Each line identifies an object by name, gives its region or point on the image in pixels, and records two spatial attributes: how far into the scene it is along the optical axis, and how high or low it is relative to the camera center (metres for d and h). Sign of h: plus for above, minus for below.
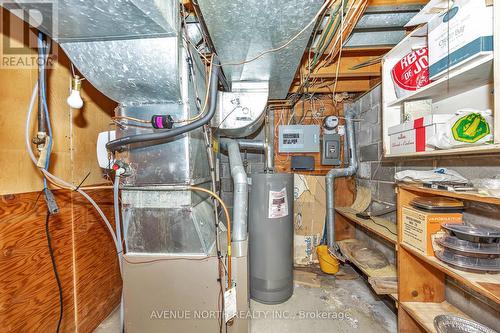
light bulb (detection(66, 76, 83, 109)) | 1.12 +0.39
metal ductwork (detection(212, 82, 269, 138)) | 1.85 +0.54
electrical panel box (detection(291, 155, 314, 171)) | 2.75 +0.03
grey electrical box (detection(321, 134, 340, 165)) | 2.70 +0.22
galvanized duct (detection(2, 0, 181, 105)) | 0.84 +0.62
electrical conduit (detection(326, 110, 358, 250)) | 2.54 -0.14
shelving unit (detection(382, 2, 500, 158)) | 0.88 +0.45
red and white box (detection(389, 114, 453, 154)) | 1.19 +0.20
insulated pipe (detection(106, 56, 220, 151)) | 1.14 +0.18
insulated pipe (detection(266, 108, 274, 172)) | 2.55 +0.39
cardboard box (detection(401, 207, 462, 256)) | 1.22 -0.36
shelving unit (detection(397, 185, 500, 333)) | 1.38 -0.82
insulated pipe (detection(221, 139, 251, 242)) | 1.53 -0.27
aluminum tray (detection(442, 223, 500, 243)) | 1.01 -0.34
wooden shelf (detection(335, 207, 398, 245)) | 1.62 -0.54
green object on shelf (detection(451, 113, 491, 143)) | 0.94 +0.17
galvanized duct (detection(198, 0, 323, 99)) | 0.98 +0.73
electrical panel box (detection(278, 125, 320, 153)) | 2.70 +0.35
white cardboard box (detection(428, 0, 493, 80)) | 0.89 +0.61
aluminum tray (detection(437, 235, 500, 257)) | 1.01 -0.42
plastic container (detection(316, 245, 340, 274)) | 2.34 -1.10
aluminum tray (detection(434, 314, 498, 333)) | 1.09 -0.86
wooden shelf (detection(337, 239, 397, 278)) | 1.73 -0.91
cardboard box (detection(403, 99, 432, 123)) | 1.46 +0.39
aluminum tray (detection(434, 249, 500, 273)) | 1.01 -0.49
